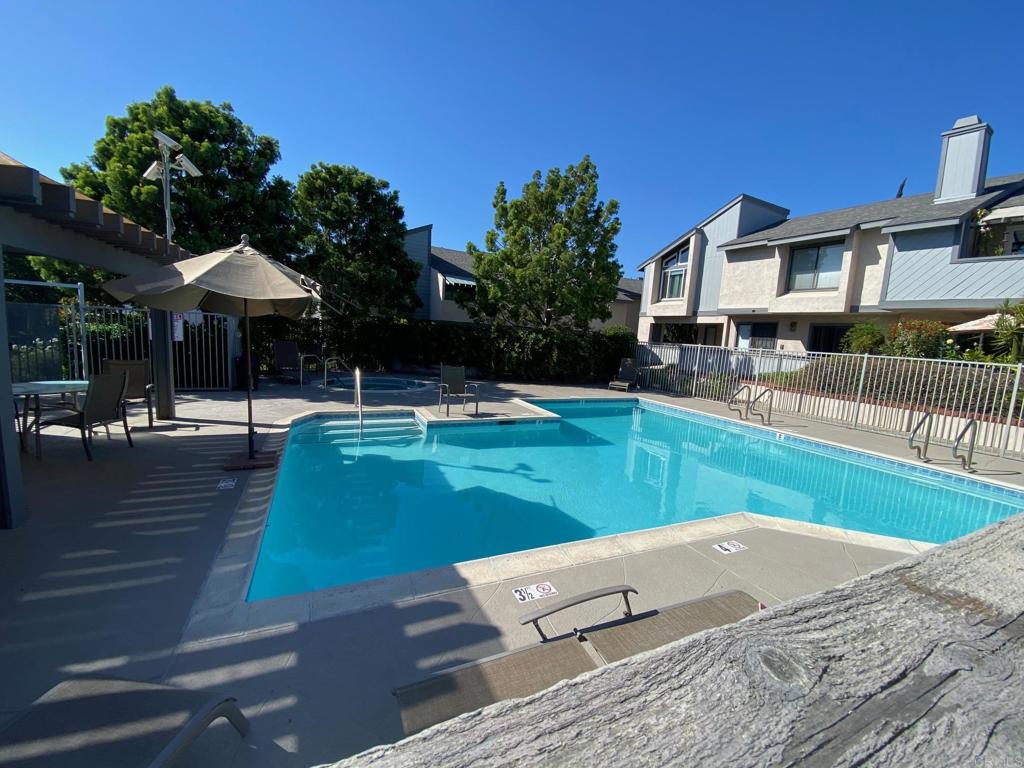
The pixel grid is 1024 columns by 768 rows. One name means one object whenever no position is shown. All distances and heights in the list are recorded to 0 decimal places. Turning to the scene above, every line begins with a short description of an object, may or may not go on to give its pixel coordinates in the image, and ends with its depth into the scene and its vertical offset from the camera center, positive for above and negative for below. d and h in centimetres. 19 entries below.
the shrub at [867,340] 1336 +54
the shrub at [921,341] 1194 +50
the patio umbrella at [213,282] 488 +48
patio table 552 -98
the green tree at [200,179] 1288 +455
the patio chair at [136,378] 711 -93
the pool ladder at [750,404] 1166 -156
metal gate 857 -52
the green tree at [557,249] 1647 +348
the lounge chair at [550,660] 189 -158
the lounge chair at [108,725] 135 -136
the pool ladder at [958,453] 782 -171
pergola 339 +92
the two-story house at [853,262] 1355 +349
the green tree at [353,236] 1550 +347
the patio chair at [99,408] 550 -117
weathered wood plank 61 -56
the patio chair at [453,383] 1060 -113
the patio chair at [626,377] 1627 -124
